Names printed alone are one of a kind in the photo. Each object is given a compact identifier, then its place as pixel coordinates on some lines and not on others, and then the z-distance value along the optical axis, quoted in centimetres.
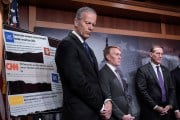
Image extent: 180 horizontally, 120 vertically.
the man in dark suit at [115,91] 284
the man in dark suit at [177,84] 381
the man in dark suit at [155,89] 355
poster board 216
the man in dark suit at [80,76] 196
